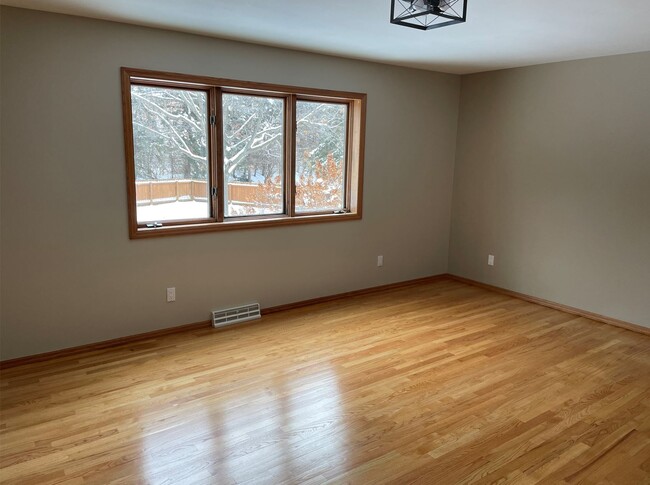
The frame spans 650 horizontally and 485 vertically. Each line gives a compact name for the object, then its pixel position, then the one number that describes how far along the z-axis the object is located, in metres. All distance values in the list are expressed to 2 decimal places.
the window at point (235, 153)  3.61
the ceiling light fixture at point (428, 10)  2.03
